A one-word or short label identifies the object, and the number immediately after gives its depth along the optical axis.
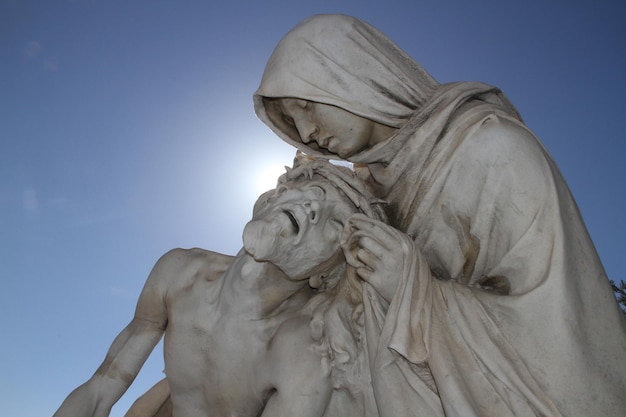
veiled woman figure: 2.21
